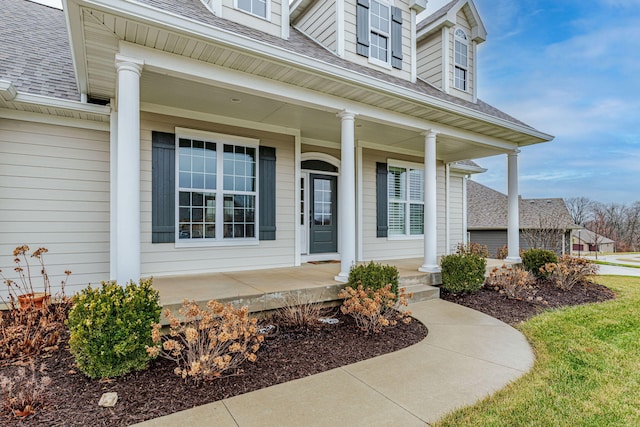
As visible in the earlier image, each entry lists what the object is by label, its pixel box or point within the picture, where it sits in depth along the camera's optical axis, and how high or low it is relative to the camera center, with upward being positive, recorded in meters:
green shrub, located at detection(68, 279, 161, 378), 2.67 -0.95
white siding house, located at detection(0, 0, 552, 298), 3.62 +1.64
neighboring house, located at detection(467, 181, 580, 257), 19.64 -0.03
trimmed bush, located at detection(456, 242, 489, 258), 9.57 -1.01
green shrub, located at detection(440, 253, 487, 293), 5.69 -1.02
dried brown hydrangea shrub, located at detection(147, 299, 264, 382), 2.66 -1.09
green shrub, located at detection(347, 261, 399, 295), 4.49 -0.86
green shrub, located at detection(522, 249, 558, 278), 7.06 -0.98
